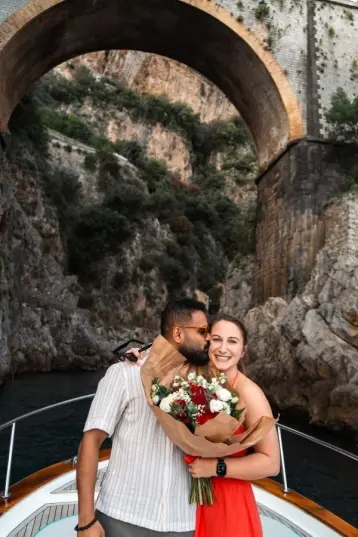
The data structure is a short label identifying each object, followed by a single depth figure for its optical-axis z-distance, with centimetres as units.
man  145
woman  148
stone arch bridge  1134
